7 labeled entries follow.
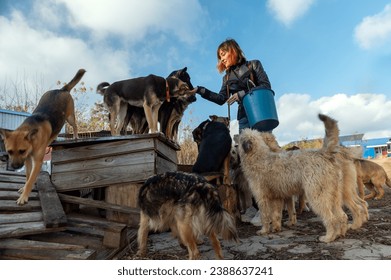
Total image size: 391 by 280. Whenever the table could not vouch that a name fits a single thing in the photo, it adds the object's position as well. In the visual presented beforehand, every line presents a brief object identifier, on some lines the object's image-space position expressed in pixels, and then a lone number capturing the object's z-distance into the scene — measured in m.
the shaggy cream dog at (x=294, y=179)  2.82
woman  3.80
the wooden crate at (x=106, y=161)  3.55
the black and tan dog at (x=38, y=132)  3.21
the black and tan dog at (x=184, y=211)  2.33
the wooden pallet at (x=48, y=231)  2.65
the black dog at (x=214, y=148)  3.67
